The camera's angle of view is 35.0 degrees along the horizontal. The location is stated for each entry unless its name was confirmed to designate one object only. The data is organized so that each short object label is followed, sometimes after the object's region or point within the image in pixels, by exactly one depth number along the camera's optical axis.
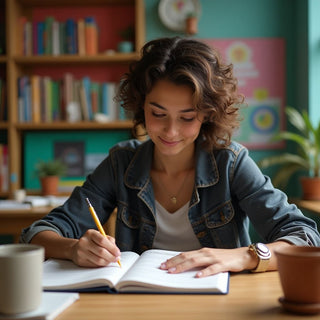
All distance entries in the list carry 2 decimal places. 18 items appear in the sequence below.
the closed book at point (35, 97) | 3.51
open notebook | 0.97
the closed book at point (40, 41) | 3.56
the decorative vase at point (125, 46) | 3.48
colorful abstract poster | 3.60
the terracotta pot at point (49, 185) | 3.39
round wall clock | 3.58
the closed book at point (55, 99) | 3.55
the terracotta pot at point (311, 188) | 3.14
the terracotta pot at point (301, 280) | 0.82
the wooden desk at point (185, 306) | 0.83
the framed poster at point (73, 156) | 3.67
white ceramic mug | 0.76
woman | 1.44
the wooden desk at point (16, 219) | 2.84
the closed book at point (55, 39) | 3.54
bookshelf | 3.46
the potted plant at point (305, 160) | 3.16
